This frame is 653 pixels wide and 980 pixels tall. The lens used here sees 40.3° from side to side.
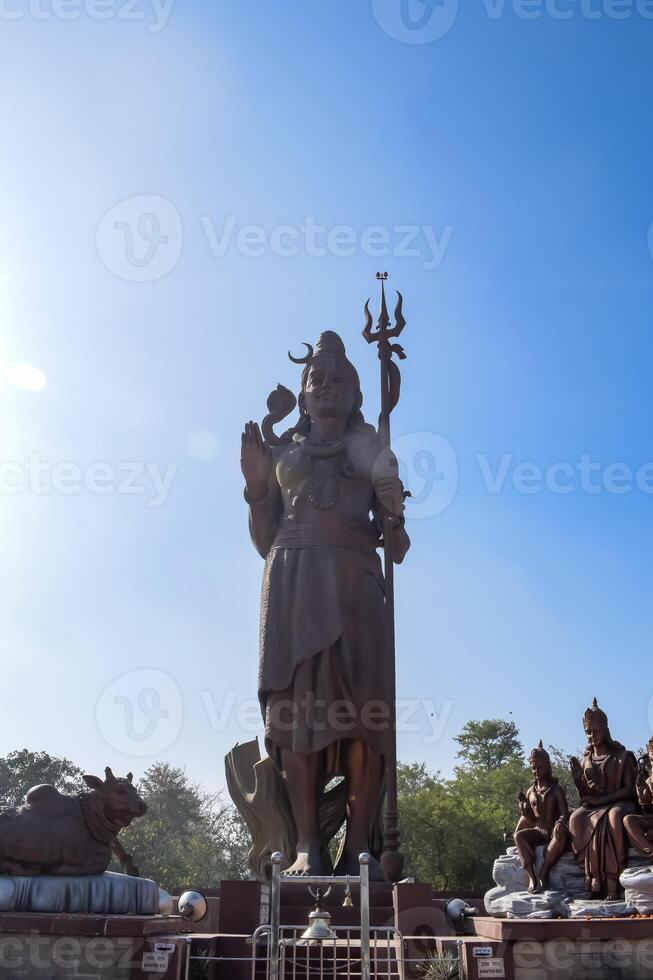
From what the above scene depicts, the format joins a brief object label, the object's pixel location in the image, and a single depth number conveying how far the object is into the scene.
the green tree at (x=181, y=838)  25.00
